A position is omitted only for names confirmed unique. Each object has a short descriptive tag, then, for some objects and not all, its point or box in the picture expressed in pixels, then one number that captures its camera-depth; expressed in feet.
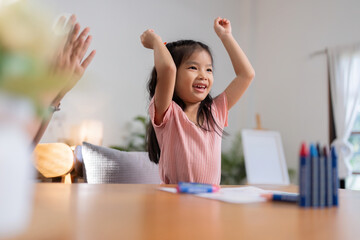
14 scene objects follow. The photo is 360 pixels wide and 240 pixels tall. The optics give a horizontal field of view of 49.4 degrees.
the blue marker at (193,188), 2.92
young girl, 4.62
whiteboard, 16.29
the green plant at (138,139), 13.98
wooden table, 1.46
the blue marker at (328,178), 2.38
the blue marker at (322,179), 2.36
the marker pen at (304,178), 2.33
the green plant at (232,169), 17.26
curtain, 15.56
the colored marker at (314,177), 2.34
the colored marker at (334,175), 2.40
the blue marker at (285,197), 2.53
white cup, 0.86
